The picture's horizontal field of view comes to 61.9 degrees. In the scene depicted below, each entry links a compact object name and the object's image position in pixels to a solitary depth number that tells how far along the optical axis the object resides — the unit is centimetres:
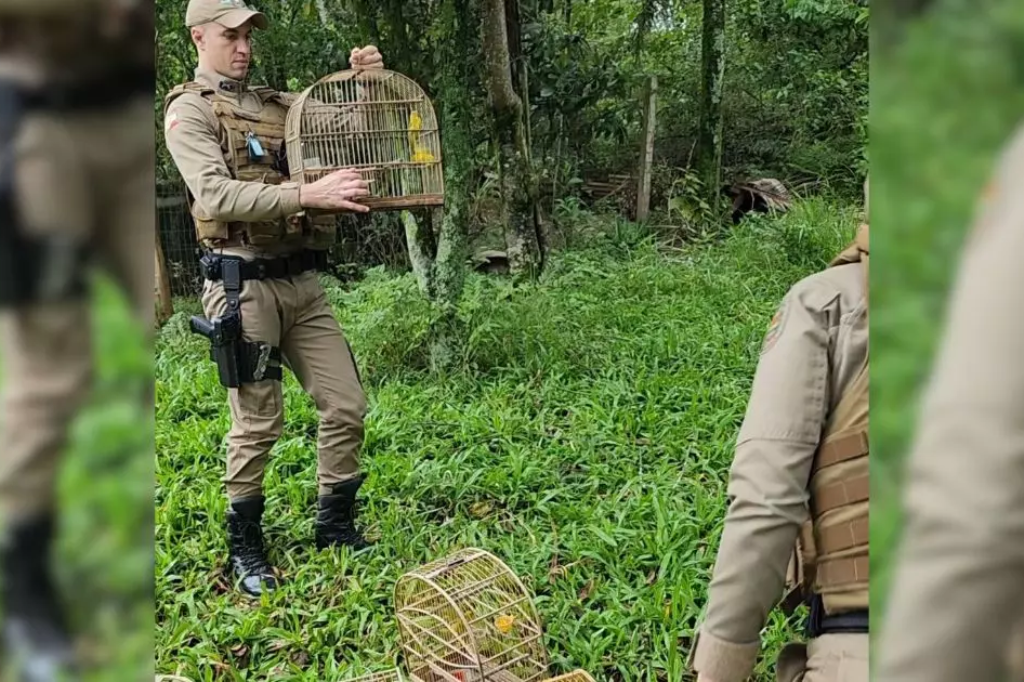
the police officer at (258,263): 269
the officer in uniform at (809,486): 113
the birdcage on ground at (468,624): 251
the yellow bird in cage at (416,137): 305
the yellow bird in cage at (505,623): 263
